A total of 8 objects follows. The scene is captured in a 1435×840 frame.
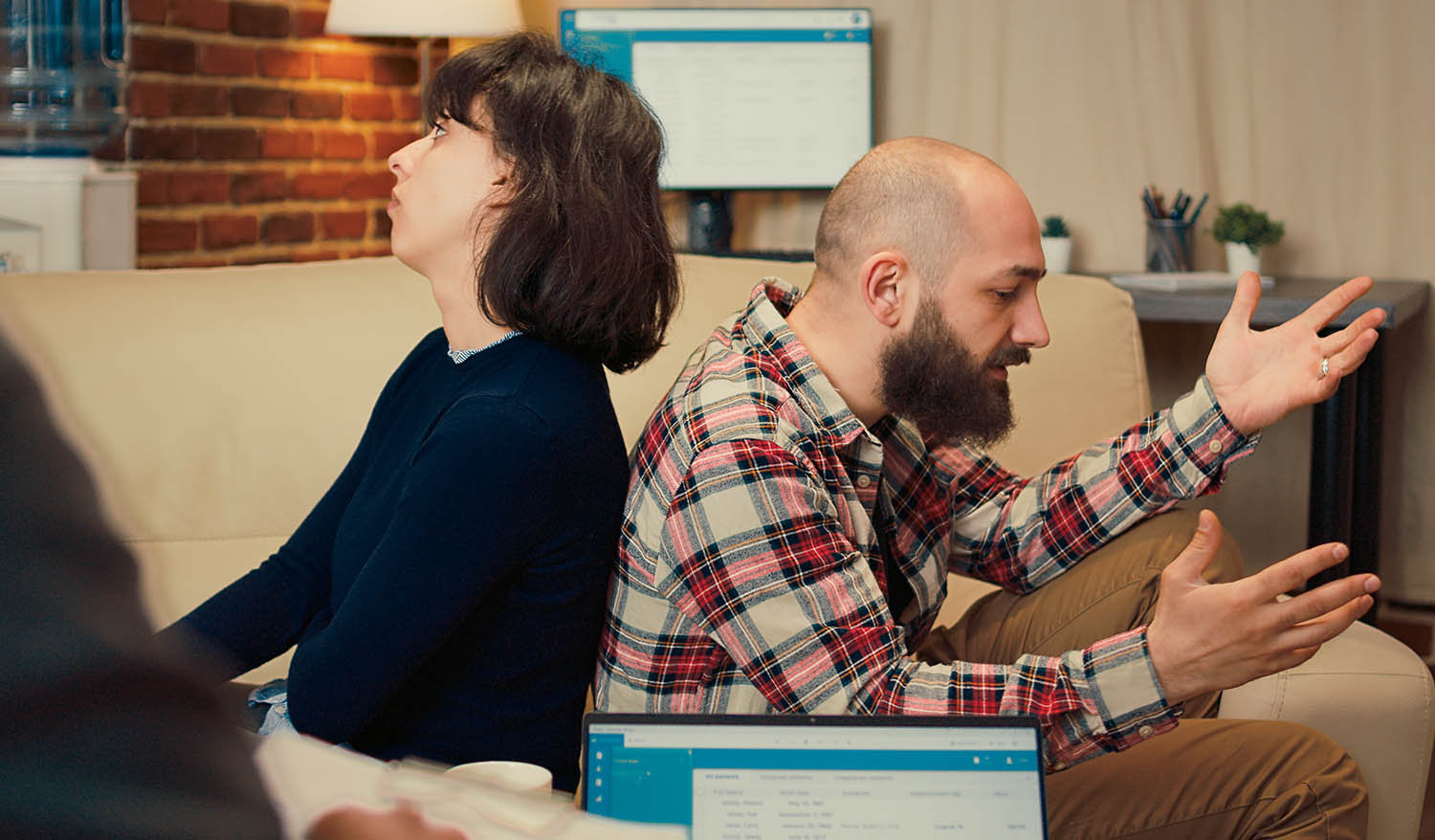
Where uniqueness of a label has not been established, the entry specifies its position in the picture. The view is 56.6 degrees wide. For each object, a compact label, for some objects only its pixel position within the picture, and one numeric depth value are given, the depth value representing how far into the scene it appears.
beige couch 1.63
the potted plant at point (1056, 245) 3.12
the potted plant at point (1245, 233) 2.92
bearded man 1.07
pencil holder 3.04
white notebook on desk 2.73
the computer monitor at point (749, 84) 3.20
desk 2.50
